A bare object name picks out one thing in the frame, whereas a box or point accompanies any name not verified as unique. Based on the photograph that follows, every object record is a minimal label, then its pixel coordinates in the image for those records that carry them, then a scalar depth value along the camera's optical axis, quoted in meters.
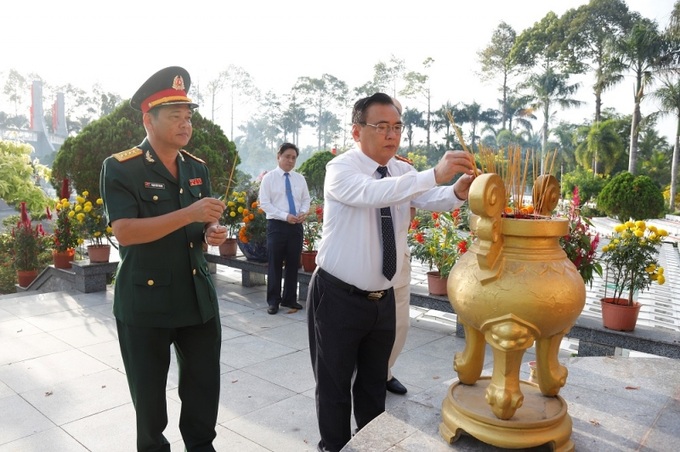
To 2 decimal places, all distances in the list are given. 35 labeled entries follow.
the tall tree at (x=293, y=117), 49.12
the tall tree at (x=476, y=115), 39.19
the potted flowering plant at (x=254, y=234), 6.05
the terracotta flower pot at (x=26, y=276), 7.05
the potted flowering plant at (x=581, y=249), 3.68
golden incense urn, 1.34
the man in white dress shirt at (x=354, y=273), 1.93
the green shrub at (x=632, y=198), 14.07
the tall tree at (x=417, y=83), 34.44
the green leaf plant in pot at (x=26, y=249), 6.94
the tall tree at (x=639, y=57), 21.23
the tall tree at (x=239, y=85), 45.66
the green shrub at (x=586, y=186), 20.42
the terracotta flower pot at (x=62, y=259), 6.45
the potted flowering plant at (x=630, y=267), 3.48
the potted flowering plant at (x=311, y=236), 5.71
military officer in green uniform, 1.86
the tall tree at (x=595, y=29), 27.05
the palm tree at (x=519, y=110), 31.25
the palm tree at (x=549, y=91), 29.56
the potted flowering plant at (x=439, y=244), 4.48
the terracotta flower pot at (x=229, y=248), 6.54
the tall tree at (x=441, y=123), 35.01
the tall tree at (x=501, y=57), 32.59
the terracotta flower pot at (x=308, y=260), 5.68
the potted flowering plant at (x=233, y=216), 6.45
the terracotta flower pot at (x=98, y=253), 6.21
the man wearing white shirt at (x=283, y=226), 5.14
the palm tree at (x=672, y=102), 21.69
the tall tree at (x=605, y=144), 24.69
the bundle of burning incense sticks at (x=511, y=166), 1.53
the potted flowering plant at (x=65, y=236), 6.34
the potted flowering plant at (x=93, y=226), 6.18
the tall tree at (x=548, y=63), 29.45
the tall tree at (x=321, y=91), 46.00
